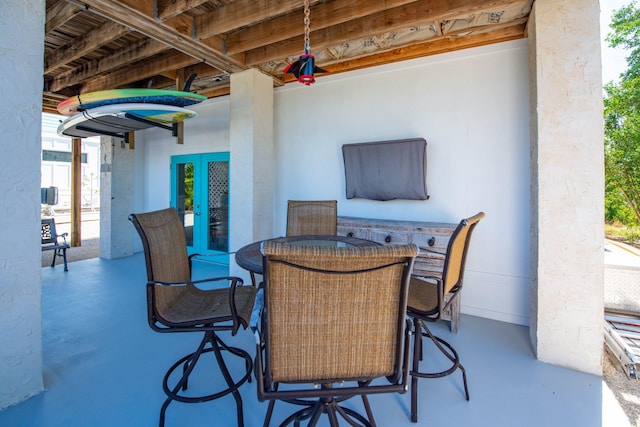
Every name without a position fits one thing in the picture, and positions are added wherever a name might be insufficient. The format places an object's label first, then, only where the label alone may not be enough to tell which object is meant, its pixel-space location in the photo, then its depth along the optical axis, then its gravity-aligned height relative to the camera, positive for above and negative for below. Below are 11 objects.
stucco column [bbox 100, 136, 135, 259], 6.13 +0.41
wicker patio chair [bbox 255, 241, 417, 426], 1.11 -0.42
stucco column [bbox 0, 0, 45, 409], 1.95 +0.11
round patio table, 2.03 -0.27
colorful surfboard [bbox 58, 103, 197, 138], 3.54 +1.27
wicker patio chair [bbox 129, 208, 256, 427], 1.75 -0.58
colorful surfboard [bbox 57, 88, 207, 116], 3.43 +1.39
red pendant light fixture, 2.33 +1.18
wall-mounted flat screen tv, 3.66 +0.58
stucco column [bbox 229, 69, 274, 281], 4.15 +0.77
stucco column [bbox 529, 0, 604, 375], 2.34 +0.25
